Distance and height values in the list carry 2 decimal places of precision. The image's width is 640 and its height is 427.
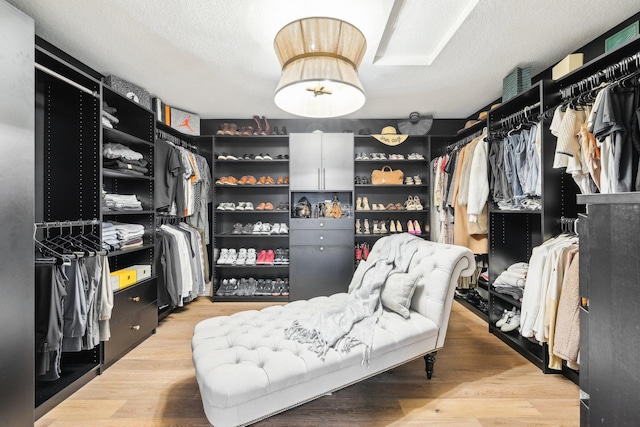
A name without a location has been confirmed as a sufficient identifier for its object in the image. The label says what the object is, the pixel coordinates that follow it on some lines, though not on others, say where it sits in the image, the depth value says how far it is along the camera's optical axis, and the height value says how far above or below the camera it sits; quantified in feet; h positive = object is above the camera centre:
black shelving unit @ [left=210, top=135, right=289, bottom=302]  13.76 +0.84
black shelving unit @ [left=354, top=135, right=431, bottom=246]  13.89 +1.18
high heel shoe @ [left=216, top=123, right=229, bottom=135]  12.94 +3.60
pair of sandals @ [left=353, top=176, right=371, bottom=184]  13.41 +1.47
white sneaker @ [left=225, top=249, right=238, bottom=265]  13.08 -1.83
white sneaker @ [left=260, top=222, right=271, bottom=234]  13.12 -0.63
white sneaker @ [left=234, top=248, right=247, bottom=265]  13.08 -1.83
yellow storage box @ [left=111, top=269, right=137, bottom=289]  7.79 -1.62
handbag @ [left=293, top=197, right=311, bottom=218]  12.95 +0.22
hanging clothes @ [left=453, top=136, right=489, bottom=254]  10.31 +0.25
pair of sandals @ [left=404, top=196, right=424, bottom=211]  13.29 +0.41
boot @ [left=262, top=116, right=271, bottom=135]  12.90 +3.65
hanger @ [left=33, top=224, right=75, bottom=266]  5.64 -0.79
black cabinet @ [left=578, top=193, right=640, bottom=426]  2.19 -0.76
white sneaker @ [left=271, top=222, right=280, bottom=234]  13.15 -0.64
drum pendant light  5.06 +2.82
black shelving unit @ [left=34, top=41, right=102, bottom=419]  6.98 +1.35
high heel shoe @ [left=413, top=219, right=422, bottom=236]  13.32 -0.68
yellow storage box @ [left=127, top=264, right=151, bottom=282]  8.61 -1.59
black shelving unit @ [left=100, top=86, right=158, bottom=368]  7.75 -0.08
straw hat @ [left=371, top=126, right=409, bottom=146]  13.20 +3.30
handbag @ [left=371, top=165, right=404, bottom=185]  13.28 +1.55
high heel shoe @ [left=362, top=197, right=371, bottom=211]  13.24 +0.42
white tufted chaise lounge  4.53 -2.38
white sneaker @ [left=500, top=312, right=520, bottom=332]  8.48 -3.10
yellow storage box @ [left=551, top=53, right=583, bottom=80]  7.16 +3.52
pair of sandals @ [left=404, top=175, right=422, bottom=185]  13.39 +1.42
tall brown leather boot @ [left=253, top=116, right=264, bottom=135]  12.95 +3.64
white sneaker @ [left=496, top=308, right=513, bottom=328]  8.88 -3.08
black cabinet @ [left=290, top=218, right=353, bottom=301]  12.60 -1.65
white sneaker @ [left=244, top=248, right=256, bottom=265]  13.05 -1.84
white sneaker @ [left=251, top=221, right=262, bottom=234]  13.06 -0.59
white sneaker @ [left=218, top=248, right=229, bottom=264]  13.13 -1.79
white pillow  6.57 -1.74
